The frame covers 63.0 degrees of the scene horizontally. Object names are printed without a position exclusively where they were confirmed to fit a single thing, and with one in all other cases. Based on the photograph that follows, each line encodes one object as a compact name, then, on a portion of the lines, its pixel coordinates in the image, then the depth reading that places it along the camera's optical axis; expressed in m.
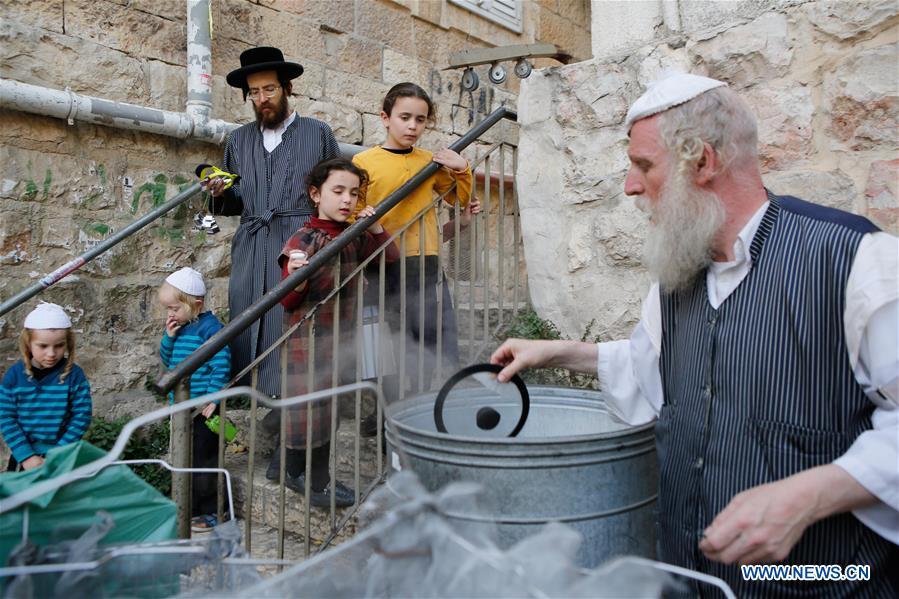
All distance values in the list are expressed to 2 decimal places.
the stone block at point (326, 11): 5.38
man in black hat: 3.76
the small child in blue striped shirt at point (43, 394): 3.37
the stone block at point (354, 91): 5.66
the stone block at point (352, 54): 5.67
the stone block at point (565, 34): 7.47
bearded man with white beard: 1.34
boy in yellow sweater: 3.67
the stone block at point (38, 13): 4.03
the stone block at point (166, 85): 4.65
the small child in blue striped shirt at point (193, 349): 3.51
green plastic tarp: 1.27
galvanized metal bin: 1.54
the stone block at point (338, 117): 5.48
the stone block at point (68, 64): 4.02
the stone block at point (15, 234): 4.04
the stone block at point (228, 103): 4.94
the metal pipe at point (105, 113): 3.93
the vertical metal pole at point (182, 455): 2.58
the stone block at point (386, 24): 5.91
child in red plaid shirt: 3.22
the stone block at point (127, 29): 4.32
